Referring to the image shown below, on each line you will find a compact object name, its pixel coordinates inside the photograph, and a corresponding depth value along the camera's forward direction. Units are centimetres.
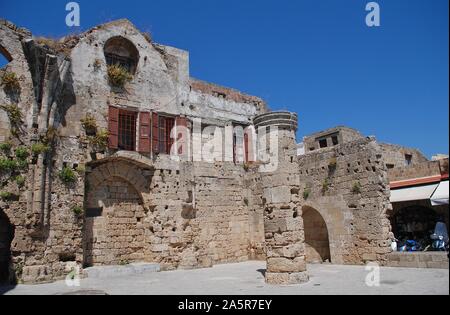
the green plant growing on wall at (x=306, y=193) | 1491
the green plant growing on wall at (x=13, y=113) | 1154
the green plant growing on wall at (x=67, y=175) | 1223
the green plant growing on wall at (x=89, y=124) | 1313
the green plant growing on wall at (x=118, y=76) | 1420
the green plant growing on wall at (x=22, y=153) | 1143
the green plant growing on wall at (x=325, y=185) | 1427
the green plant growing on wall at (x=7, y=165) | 1111
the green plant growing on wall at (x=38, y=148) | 1159
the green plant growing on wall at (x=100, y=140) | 1312
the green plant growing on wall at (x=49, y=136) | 1186
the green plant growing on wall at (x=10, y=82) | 1166
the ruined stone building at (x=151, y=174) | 1105
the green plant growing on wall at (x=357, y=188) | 1315
